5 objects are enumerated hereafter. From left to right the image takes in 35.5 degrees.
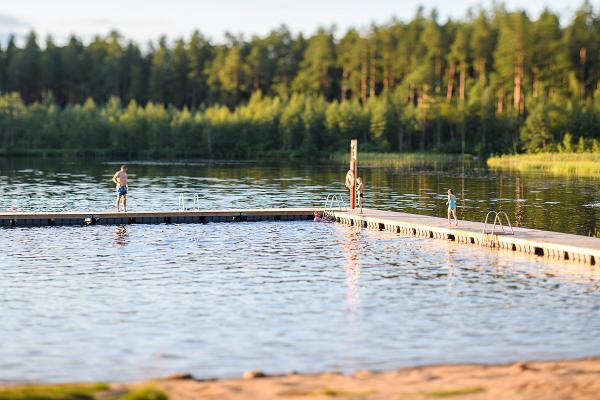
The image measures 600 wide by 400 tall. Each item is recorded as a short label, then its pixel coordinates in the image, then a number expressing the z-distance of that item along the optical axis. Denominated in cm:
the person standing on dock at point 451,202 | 3731
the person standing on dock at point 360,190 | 4391
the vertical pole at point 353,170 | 4471
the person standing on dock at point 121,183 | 4306
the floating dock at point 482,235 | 3070
